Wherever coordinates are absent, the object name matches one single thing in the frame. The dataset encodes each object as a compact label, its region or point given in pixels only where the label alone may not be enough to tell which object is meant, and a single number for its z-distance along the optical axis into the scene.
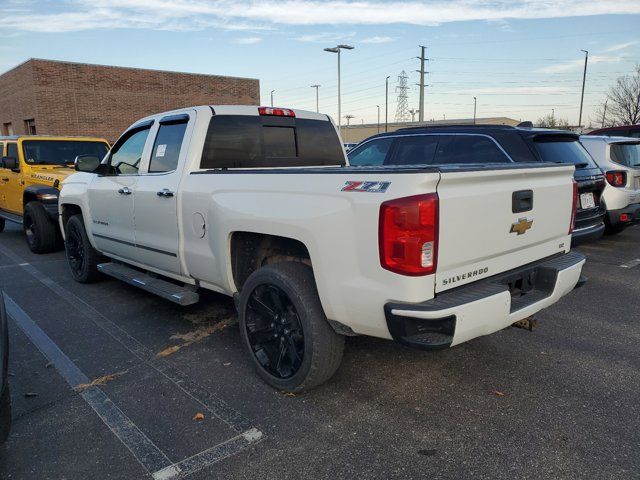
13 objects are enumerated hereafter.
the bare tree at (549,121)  55.75
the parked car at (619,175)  7.48
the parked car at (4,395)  2.29
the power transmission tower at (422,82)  41.00
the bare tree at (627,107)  40.91
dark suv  5.73
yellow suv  7.69
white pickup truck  2.55
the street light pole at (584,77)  39.69
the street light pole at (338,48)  29.47
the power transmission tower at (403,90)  96.44
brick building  25.56
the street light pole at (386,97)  68.01
